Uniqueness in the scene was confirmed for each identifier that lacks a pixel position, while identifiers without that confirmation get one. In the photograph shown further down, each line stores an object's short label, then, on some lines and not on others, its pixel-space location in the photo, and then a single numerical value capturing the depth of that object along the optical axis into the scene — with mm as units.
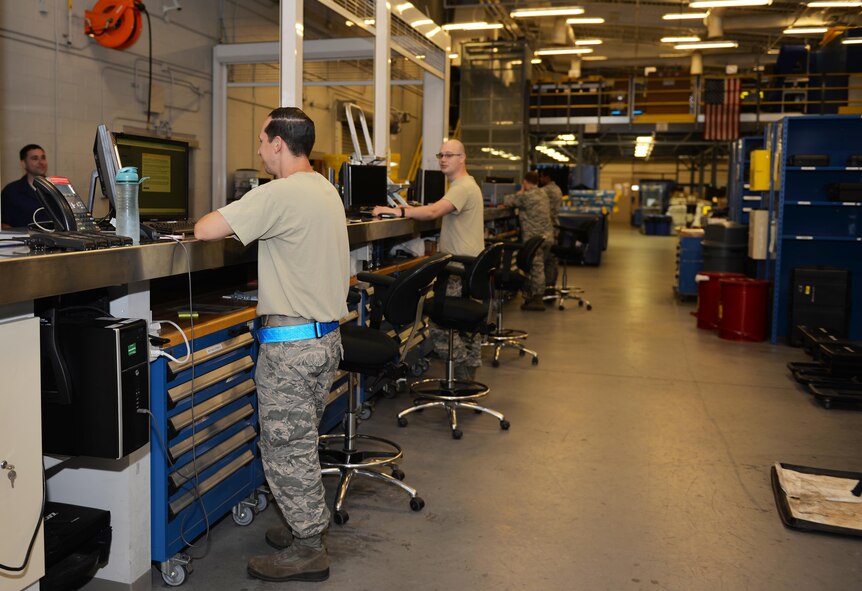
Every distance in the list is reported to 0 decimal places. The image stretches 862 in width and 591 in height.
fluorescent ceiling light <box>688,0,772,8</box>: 11703
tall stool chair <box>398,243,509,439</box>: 4184
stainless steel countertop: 1784
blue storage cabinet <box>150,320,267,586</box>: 2389
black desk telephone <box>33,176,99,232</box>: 2301
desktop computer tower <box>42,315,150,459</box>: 2061
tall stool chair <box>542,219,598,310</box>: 8868
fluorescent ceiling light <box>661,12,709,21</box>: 13750
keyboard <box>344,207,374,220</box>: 4648
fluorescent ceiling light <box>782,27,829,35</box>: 14844
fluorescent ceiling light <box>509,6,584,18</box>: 12406
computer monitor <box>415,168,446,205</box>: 6262
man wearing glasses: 4688
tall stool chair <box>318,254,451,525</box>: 3002
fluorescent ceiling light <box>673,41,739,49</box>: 15344
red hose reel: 6234
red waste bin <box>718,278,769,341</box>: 6840
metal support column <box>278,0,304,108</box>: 4031
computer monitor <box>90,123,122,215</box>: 2562
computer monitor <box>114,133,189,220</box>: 2779
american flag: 15930
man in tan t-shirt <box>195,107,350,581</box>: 2480
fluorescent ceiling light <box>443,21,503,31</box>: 13408
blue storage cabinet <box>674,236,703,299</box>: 8961
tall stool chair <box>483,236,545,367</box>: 5762
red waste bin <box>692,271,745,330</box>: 7391
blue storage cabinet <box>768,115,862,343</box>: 6750
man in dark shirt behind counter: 4941
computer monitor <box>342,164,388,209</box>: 4730
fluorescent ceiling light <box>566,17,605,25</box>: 14297
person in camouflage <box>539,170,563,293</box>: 9609
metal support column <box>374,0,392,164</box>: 5691
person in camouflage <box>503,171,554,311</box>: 8242
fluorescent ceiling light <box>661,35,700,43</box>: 15750
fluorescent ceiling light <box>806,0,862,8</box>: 12267
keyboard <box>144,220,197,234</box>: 2557
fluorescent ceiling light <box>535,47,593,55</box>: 16031
